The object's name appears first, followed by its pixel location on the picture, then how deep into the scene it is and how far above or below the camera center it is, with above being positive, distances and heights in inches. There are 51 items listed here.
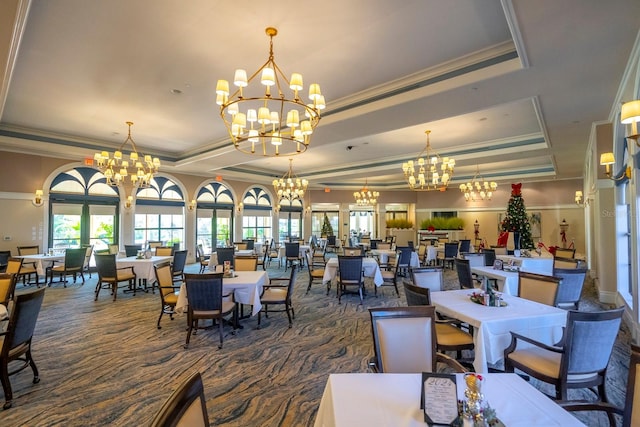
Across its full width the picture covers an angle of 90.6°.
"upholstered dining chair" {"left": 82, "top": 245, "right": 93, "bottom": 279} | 359.1 -37.6
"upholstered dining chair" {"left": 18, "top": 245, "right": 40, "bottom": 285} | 296.2 -38.1
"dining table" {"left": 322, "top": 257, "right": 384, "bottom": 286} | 266.1 -40.0
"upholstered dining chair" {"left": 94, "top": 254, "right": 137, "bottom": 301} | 256.4 -36.9
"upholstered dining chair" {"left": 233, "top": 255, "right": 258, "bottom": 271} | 231.0 -28.7
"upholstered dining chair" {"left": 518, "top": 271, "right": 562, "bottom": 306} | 139.3 -29.6
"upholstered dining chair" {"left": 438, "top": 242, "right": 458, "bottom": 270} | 395.9 -35.1
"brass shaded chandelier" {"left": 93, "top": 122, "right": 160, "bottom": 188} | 257.3 +53.8
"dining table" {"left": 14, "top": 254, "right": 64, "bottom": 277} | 297.6 -32.9
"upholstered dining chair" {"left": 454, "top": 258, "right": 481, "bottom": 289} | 191.3 -31.0
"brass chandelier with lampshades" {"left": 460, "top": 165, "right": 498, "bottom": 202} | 442.1 +55.7
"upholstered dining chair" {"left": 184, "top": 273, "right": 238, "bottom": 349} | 159.9 -37.5
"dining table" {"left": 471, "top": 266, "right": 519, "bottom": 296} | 190.0 -34.4
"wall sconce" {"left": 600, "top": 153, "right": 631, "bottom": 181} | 160.2 +31.4
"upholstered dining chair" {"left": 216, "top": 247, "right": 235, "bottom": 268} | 336.8 -31.0
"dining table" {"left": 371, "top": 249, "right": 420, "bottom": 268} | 347.4 -35.2
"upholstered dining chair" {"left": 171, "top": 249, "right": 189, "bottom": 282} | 280.1 -33.3
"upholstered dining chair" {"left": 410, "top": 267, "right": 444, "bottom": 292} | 162.1 -27.7
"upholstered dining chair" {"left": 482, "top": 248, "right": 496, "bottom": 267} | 282.0 -30.9
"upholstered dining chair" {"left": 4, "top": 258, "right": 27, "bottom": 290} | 231.1 -29.5
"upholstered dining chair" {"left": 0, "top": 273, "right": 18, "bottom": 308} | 154.7 -30.2
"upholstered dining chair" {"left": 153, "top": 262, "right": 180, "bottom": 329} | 188.7 -36.8
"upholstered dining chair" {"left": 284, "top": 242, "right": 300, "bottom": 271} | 408.8 -34.3
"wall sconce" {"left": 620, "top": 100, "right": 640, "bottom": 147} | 99.7 +35.1
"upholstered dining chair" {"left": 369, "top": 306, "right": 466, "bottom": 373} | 87.9 -32.9
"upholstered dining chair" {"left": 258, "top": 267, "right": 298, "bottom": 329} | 194.4 -45.7
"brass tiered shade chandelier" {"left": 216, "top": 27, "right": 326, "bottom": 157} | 132.6 +54.8
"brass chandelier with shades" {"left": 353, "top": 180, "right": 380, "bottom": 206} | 583.2 +52.9
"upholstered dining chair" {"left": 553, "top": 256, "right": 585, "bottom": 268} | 216.7 -28.0
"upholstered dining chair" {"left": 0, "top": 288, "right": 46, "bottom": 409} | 111.2 -40.1
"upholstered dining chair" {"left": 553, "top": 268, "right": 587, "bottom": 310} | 167.2 -33.1
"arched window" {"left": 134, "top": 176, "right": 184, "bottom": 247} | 426.6 +16.7
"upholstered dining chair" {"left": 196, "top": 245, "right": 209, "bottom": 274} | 304.5 -36.2
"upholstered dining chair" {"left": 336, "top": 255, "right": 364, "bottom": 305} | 246.4 -36.6
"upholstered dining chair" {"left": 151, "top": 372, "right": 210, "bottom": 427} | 41.9 -26.1
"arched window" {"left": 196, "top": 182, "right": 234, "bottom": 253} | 493.4 +14.7
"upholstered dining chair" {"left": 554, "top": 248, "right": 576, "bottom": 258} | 313.0 -31.3
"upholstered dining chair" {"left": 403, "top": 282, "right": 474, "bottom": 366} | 117.3 -43.8
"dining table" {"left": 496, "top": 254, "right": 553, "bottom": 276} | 250.7 -33.3
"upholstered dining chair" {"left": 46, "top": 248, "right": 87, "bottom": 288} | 307.9 -39.7
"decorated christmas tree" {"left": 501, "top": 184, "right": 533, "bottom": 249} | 447.2 +4.7
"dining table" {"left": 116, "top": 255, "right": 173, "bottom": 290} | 273.5 -35.3
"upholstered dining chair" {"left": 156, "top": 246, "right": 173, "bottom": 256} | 327.9 -26.8
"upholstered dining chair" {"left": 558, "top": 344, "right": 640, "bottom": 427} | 60.8 -33.7
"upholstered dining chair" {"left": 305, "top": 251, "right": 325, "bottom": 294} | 285.4 -45.3
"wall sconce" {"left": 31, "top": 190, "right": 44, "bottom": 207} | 334.0 +29.0
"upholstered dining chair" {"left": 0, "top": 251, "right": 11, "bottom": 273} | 295.1 -29.0
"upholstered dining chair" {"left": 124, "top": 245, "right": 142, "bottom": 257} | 350.3 -27.3
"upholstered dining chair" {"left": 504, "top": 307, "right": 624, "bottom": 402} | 87.7 -36.6
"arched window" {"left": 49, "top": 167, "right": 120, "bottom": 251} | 357.7 +18.7
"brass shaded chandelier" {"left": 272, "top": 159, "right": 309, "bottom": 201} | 407.8 +48.3
